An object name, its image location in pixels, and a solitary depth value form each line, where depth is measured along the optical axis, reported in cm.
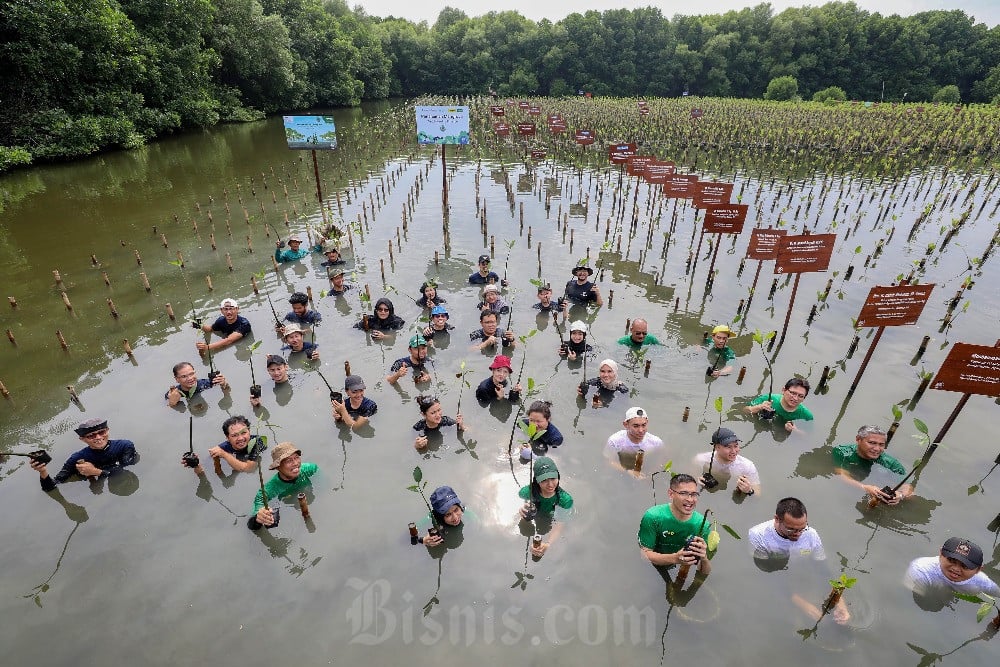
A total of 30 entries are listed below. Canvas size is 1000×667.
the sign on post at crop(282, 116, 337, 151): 1795
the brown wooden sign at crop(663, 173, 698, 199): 1653
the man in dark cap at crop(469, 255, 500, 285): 1477
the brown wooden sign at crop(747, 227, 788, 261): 1173
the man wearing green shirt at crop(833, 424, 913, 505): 756
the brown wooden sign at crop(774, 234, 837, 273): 1066
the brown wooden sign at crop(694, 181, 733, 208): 1519
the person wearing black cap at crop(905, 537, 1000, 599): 589
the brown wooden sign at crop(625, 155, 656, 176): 1858
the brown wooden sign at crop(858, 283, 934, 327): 852
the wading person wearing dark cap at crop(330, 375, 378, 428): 923
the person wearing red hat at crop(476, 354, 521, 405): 945
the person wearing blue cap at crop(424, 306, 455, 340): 1211
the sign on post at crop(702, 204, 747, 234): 1354
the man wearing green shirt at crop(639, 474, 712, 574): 621
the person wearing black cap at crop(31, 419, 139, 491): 784
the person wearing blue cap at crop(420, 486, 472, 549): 686
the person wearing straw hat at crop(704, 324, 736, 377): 1063
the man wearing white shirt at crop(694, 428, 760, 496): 770
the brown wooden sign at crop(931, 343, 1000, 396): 730
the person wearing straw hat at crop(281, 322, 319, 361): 1119
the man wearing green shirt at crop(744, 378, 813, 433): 877
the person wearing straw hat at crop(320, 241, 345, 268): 1608
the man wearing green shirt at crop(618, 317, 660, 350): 1102
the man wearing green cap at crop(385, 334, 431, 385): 1084
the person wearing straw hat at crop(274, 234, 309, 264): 1653
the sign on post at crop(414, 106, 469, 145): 1738
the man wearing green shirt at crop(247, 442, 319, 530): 717
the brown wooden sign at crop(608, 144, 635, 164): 2086
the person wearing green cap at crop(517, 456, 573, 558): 686
